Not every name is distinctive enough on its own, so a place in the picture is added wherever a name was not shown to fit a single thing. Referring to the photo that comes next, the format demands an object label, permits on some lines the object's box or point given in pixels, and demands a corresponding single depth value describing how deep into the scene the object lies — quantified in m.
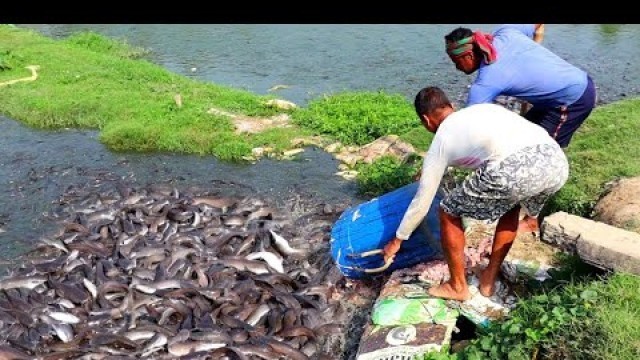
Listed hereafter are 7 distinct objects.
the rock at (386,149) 11.52
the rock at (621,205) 6.38
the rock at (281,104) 15.30
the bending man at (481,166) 5.20
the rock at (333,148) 12.77
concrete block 4.88
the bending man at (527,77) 5.88
